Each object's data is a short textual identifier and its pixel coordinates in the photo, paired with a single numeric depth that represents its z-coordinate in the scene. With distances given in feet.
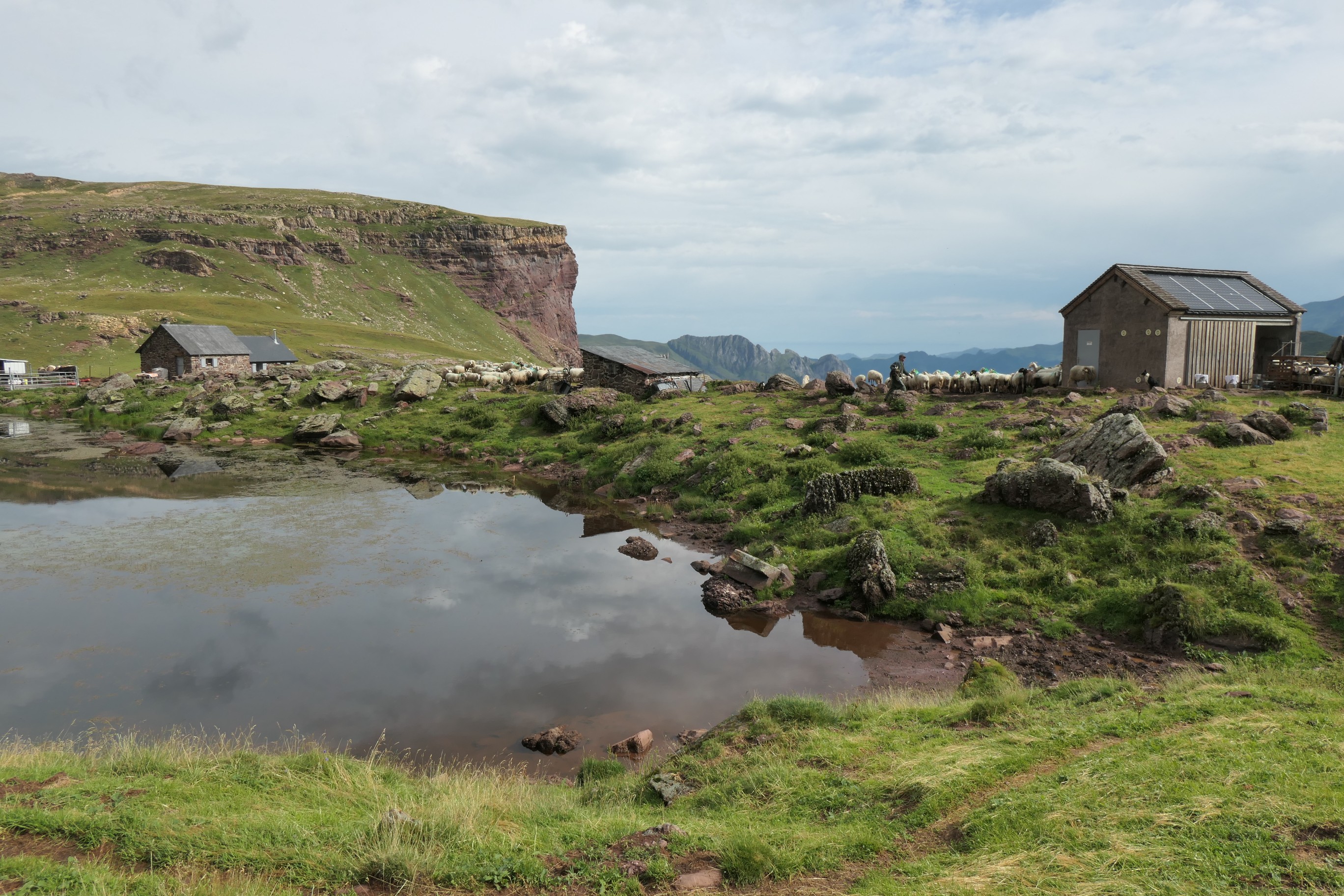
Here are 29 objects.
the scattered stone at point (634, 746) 39.45
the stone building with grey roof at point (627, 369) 150.82
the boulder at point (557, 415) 131.03
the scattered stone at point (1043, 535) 59.62
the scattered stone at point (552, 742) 39.65
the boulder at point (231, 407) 159.53
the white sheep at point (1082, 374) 115.34
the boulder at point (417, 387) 161.17
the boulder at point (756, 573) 62.03
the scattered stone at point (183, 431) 146.01
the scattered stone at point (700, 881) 23.22
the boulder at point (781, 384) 140.67
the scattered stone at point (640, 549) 73.61
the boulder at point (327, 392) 165.07
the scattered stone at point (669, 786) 32.12
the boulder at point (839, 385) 124.47
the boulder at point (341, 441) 139.03
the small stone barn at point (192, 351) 233.96
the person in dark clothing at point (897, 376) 122.52
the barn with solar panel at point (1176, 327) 106.42
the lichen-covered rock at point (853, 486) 73.77
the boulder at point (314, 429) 143.02
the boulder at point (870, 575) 57.36
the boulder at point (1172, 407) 86.63
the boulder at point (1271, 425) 76.13
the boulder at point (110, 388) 180.96
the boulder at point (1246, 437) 74.13
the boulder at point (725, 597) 59.82
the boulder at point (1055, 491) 60.64
